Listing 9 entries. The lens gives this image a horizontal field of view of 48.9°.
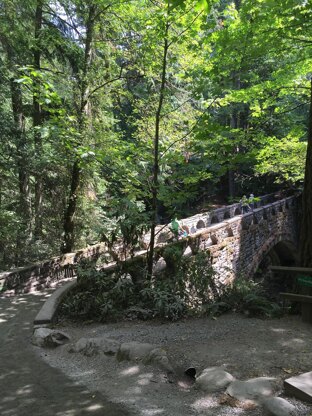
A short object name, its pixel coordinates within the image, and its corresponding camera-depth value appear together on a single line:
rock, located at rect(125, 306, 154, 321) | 5.25
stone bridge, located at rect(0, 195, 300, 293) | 7.59
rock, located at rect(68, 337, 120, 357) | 3.91
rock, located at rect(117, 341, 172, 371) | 3.46
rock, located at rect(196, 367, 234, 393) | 2.95
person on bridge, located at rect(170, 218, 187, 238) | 6.36
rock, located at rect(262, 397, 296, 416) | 2.38
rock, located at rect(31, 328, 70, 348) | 4.31
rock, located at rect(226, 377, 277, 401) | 2.72
